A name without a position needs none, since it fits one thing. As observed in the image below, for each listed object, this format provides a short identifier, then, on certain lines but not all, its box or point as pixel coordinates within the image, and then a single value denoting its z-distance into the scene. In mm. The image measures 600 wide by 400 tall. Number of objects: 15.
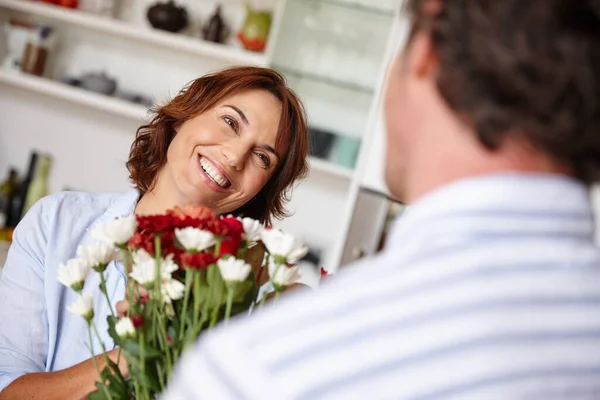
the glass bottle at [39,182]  3689
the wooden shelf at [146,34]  3373
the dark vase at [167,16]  3465
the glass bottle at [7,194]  3645
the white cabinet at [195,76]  3367
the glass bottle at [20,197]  3658
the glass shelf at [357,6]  3373
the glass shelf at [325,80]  3436
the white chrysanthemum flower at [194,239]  830
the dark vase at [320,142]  3371
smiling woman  1563
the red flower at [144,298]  872
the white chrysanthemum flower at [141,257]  848
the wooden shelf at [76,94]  3447
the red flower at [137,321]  830
